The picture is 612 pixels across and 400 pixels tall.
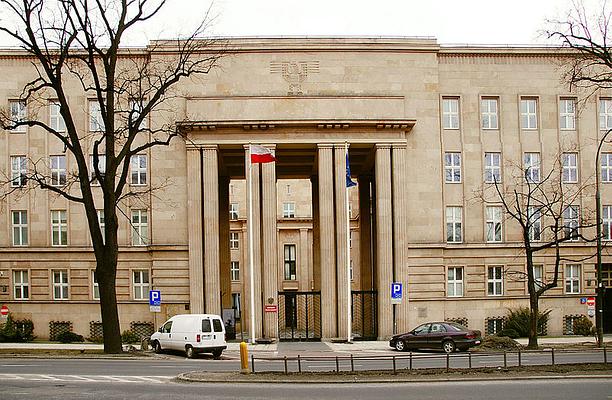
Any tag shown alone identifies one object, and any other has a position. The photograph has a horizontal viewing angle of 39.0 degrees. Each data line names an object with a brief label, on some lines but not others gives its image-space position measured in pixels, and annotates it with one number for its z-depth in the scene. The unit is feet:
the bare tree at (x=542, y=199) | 163.02
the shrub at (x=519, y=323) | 159.22
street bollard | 87.20
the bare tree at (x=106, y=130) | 117.60
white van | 122.01
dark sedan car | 128.98
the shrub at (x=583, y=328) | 162.61
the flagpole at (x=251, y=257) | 144.56
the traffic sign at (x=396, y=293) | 144.15
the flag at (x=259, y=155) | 142.51
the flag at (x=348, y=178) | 147.95
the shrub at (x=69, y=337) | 154.20
